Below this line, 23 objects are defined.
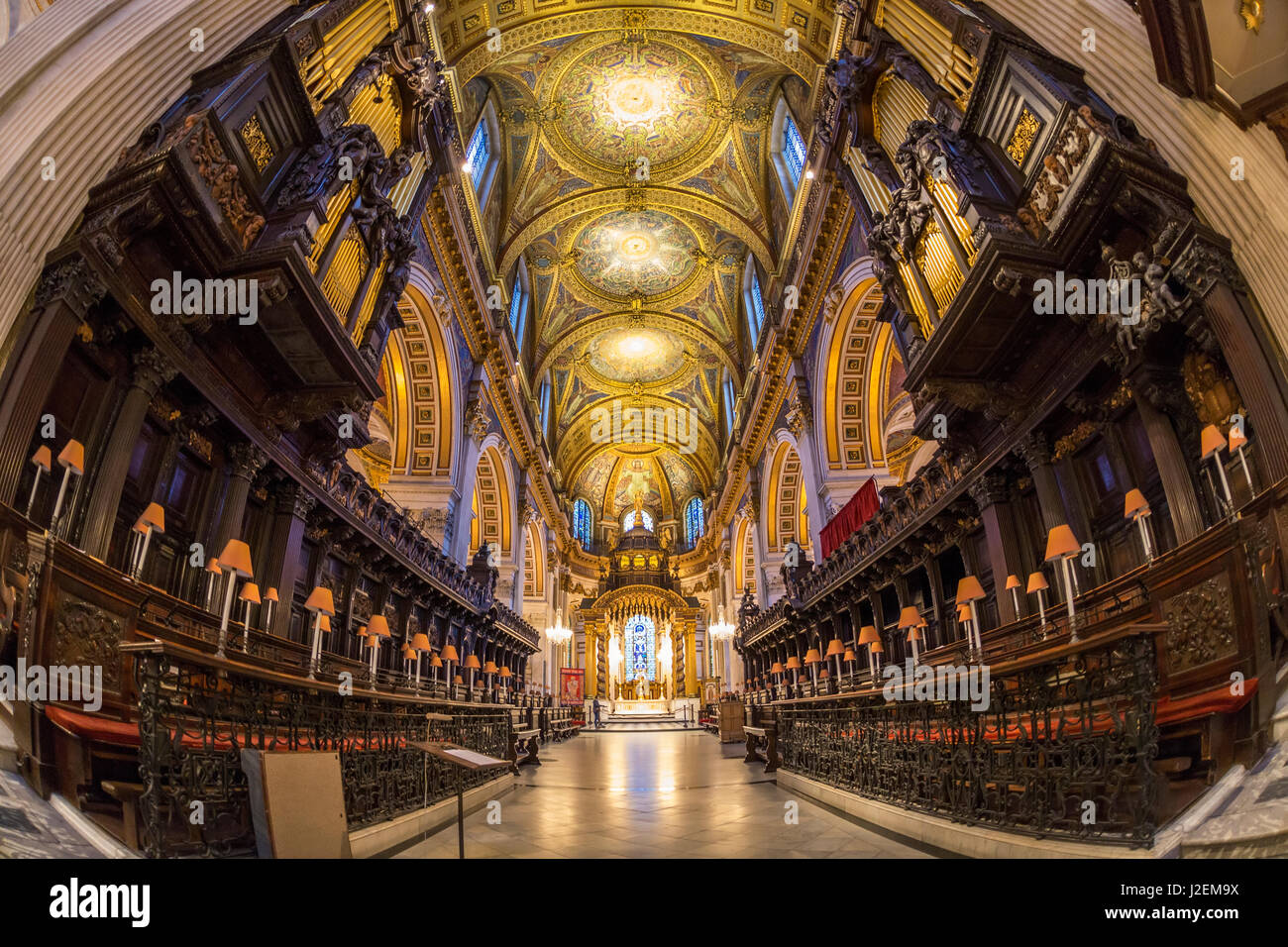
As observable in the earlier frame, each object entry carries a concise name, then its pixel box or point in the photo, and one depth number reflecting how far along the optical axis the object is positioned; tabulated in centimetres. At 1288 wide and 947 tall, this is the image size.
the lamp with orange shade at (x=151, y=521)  504
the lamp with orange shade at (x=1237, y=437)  434
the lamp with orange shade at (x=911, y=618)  918
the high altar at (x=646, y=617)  3547
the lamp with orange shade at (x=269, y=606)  784
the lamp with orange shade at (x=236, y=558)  546
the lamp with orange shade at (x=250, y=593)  644
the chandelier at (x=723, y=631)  2769
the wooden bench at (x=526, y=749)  1065
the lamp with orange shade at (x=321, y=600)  688
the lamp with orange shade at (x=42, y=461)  448
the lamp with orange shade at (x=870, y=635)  994
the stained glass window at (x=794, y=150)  1625
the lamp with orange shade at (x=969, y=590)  734
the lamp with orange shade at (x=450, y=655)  1277
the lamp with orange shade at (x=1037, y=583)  673
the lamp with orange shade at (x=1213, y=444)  425
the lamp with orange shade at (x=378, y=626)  880
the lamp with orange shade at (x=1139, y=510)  462
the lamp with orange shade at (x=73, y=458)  444
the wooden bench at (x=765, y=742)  880
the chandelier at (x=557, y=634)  2731
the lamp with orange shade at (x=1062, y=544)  541
